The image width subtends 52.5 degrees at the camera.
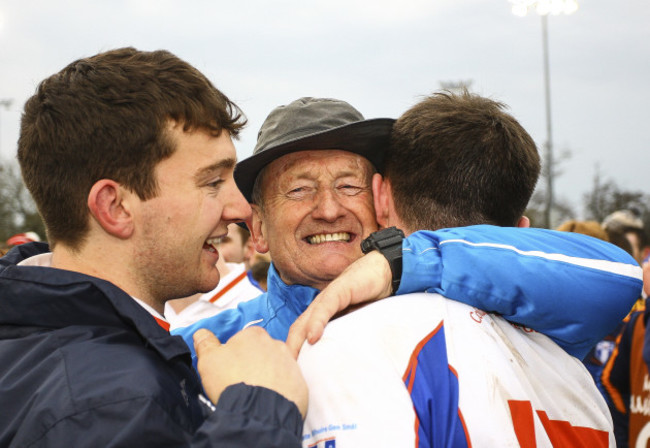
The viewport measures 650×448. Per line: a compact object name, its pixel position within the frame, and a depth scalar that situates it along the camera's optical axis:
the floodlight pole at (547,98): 23.70
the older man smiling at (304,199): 2.95
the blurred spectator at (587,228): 5.16
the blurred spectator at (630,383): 3.90
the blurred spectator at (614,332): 4.56
